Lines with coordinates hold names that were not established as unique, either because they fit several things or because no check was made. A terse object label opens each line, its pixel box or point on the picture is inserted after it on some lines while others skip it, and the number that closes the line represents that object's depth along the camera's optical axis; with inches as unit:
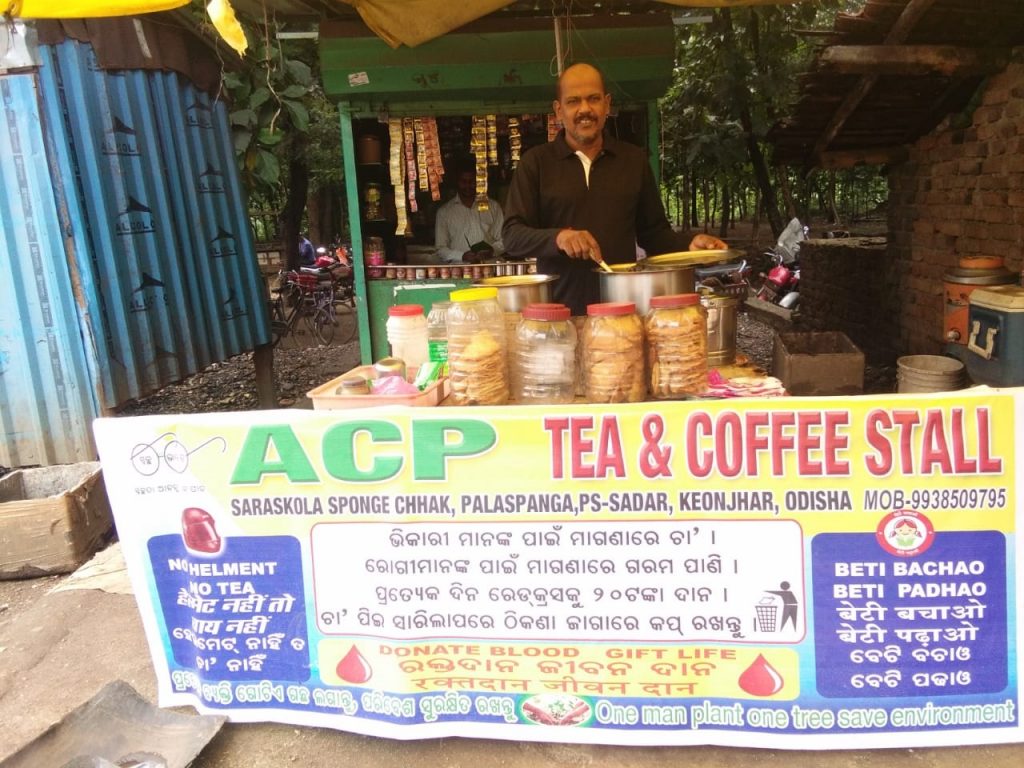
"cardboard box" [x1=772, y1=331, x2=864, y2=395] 102.7
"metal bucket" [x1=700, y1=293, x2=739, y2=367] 104.0
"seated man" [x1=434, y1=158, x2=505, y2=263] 261.9
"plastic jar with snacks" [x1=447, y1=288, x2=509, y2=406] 87.1
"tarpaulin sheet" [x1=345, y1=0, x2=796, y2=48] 161.0
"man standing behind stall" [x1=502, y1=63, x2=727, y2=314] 122.7
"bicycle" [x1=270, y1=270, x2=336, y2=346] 449.1
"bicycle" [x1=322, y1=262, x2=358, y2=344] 468.1
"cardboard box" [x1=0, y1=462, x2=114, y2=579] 152.2
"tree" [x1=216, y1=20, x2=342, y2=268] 243.4
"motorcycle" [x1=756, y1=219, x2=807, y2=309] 451.8
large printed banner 79.8
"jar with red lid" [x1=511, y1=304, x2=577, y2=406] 86.7
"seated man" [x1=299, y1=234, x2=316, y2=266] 567.5
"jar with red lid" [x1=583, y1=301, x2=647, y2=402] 84.3
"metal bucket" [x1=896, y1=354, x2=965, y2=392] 102.0
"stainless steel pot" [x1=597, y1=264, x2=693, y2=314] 93.0
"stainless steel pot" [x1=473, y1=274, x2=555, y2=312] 96.6
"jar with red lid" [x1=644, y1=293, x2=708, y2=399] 85.3
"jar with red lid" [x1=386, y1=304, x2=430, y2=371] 102.5
